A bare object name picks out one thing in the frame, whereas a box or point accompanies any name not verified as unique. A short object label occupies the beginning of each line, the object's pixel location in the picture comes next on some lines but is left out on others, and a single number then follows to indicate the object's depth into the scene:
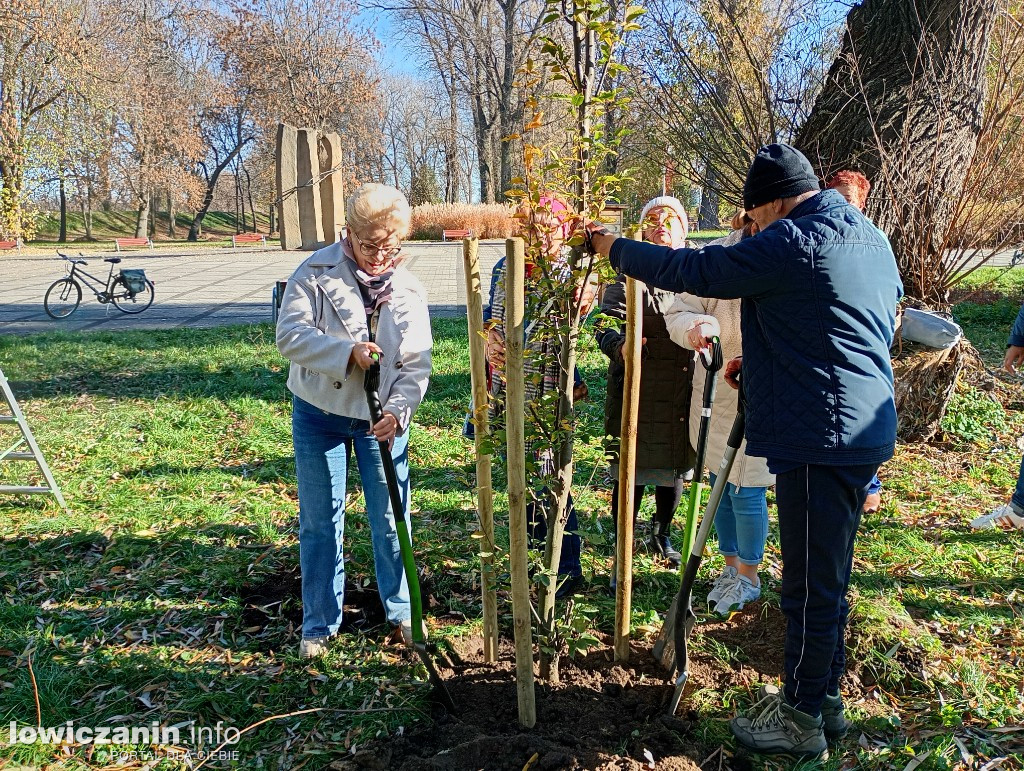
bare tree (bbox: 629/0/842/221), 5.67
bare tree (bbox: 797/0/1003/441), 5.52
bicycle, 12.34
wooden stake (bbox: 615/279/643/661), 2.51
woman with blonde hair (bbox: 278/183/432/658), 2.76
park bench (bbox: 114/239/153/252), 30.99
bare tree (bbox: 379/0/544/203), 29.17
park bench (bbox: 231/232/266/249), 31.00
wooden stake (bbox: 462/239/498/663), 2.42
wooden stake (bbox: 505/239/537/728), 2.12
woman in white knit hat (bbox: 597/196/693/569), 3.55
